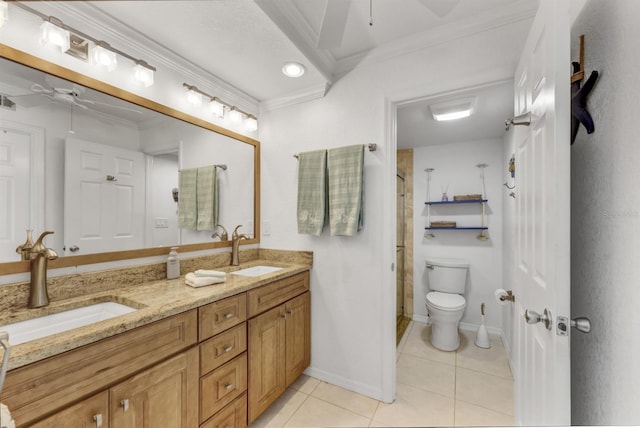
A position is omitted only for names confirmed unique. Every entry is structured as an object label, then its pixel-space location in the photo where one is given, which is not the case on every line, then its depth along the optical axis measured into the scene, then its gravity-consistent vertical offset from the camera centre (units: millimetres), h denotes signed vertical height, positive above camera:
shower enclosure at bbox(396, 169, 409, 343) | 2762 -403
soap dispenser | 1388 -280
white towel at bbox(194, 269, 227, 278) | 1291 -305
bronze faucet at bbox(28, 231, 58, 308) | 932 -222
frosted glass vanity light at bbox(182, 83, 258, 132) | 1514 +724
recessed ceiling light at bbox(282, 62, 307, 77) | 1494 +887
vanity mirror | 936 +230
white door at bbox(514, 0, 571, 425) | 630 +0
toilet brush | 2271 -1119
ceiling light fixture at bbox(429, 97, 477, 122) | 1850 +808
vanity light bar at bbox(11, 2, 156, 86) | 945 +702
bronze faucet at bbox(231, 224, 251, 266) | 1771 -236
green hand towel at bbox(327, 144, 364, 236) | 1598 +164
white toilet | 2193 -782
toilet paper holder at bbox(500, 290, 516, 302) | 1111 -367
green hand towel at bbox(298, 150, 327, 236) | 1722 +157
